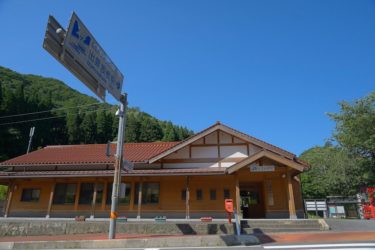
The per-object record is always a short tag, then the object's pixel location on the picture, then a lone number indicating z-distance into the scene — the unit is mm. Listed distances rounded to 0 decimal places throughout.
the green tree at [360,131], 27266
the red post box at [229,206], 12271
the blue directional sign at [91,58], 7352
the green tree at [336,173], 31703
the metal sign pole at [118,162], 9883
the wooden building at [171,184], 17844
